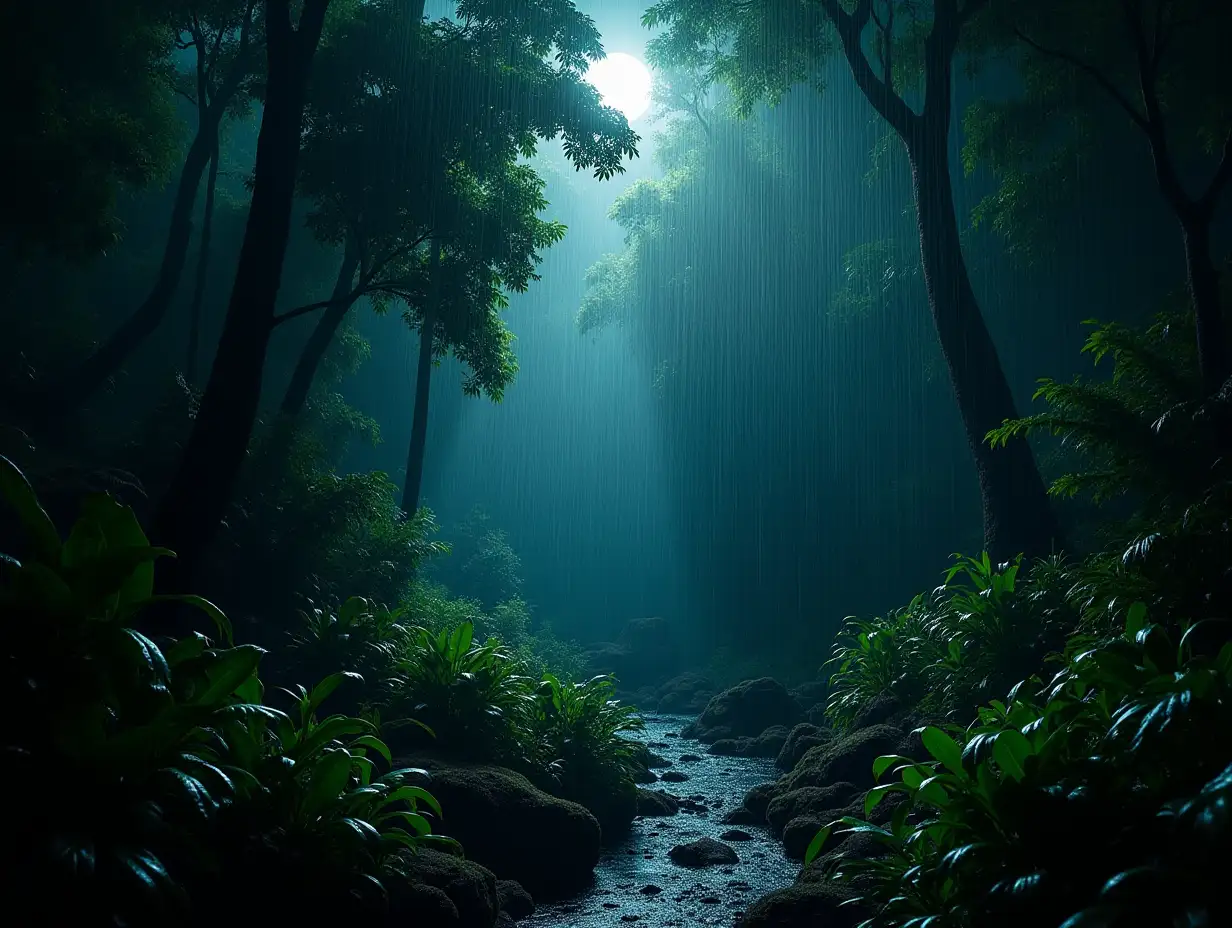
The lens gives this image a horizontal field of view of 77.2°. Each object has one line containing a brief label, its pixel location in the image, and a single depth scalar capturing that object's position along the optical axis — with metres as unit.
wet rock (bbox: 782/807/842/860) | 5.49
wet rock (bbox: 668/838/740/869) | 5.48
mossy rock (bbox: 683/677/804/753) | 12.41
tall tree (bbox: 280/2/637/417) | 10.48
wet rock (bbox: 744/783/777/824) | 6.92
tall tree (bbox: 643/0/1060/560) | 7.99
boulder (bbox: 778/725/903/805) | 6.25
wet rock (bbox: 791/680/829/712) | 14.82
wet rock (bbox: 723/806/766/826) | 6.79
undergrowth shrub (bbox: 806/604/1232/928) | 1.94
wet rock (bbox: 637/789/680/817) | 7.07
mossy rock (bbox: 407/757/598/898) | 4.74
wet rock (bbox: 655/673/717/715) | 18.09
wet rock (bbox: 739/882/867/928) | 3.53
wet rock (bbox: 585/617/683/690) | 23.81
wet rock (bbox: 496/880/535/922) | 4.30
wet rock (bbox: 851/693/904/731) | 7.23
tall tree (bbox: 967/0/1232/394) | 6.32
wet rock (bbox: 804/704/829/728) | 12.62
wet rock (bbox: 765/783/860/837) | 5.88
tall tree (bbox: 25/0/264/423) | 10.52
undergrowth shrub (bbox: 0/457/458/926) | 2.00
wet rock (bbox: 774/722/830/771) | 8.92
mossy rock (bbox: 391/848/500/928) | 3.24
